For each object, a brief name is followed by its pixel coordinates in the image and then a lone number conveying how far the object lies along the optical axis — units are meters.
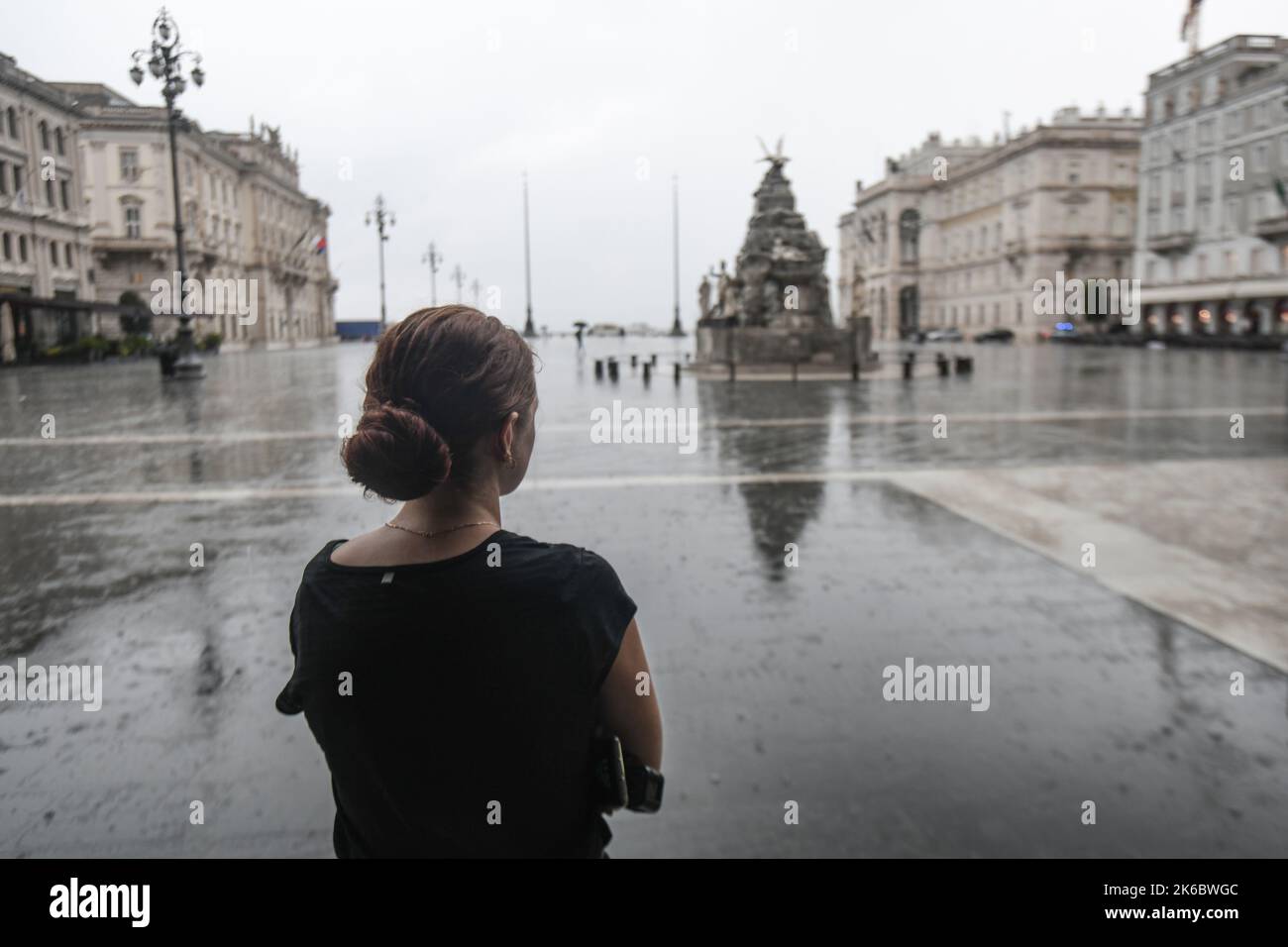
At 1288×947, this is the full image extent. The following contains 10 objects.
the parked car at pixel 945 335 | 85.81
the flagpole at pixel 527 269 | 67.81
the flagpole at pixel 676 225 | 66.44
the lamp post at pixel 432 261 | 65.12
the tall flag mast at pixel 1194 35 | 53.08
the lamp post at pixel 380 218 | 50.72
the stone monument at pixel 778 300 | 34.97
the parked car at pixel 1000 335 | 75.44
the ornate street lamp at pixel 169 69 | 24.62
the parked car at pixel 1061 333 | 66.50
